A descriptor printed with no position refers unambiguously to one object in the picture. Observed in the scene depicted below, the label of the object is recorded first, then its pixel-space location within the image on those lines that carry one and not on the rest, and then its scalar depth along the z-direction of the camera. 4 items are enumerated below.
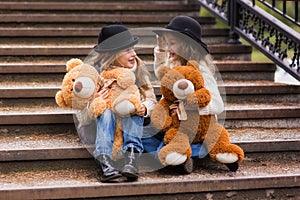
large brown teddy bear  4.52
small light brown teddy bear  4.56
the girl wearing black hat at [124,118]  4.48
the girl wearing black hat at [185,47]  4.78
